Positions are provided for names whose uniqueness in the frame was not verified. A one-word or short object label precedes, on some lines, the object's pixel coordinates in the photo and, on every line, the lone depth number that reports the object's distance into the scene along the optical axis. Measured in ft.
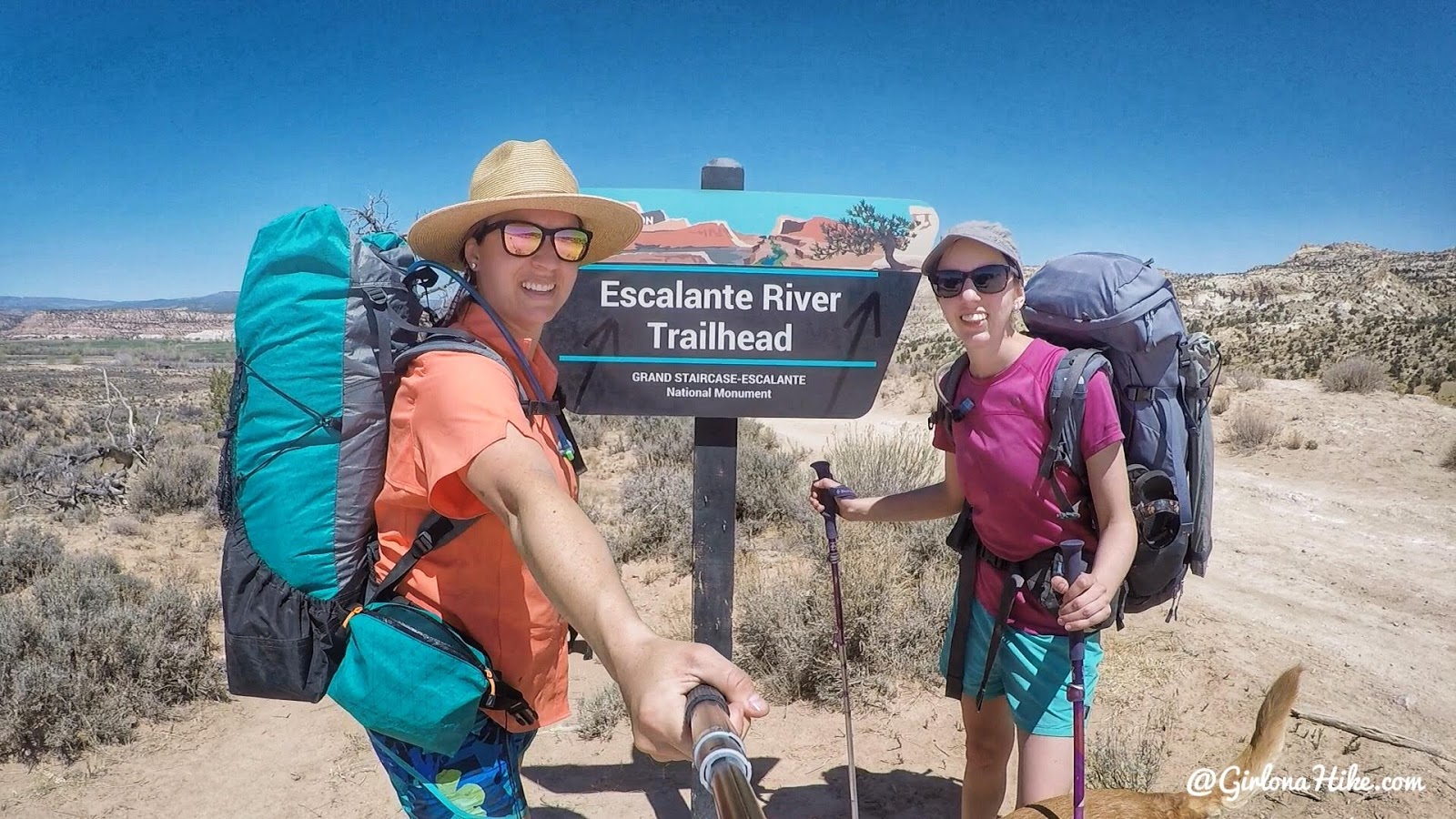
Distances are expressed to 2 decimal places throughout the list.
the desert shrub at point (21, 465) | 26.37
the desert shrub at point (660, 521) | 19.08
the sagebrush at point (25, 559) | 17.05
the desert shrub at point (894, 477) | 16.76
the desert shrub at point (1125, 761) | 10.00
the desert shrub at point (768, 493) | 20.56
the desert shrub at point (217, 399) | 36.52
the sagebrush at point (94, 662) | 11.49
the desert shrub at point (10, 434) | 34.68
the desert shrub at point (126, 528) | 21.17
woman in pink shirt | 6.11
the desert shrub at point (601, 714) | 12.48
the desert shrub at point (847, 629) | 13.15
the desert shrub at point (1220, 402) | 40.04
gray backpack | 6.47
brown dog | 6.13
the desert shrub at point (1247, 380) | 45.14
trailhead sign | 8.64
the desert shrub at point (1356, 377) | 40.55
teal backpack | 4.83
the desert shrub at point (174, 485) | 23.29
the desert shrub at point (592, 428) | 31.81
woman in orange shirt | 3.66
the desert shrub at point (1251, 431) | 33.32
